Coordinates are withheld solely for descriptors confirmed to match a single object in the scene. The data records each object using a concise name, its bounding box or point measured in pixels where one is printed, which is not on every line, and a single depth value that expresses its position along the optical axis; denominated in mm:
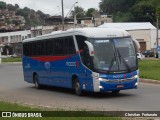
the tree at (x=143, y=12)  120538
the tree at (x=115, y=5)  137500
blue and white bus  19156
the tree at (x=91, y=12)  164000
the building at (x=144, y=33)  95438
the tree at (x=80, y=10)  164325
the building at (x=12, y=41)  126750
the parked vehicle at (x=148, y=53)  87750
